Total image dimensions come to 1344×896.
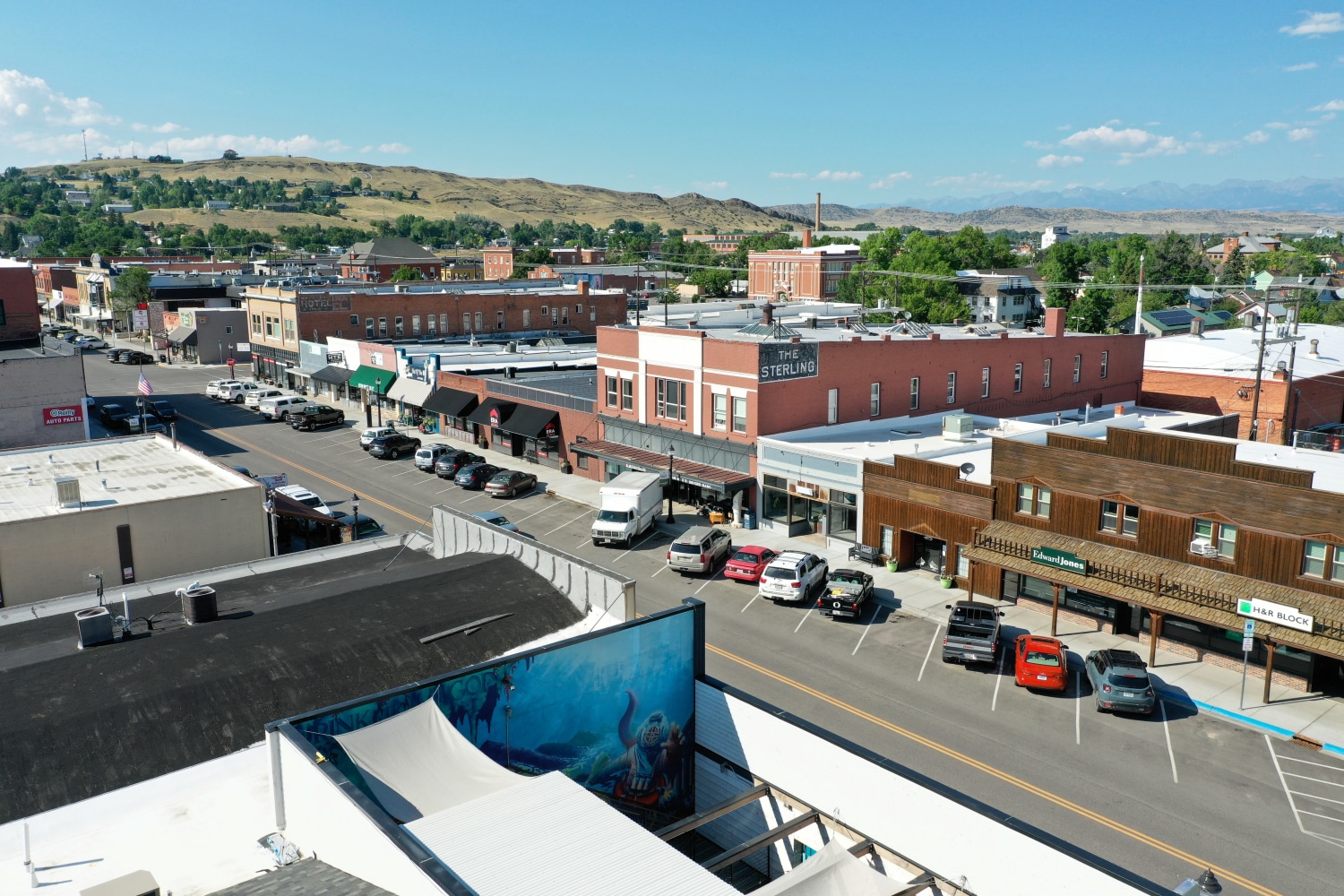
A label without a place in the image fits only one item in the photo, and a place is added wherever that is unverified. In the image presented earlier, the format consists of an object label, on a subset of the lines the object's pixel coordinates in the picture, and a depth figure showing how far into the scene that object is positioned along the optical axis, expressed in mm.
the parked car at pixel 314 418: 61656
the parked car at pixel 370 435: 54994
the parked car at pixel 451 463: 49281
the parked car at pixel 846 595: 30156
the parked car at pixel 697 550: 34562
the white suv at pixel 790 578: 31656
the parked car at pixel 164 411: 63959
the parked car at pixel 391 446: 53625
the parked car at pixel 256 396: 69156
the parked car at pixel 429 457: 50481
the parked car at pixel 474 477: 47281
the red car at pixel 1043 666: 25000
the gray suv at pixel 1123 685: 23641
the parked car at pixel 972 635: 26594
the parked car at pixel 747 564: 33875
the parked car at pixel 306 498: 39438
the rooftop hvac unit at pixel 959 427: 40688
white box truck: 37969
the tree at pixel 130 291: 110688
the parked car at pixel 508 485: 45906
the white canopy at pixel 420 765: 12773
